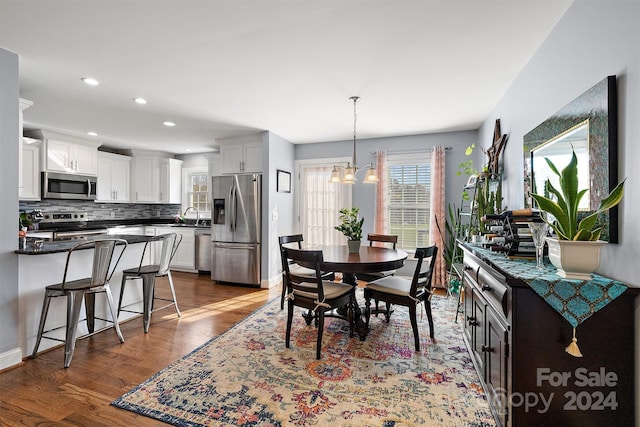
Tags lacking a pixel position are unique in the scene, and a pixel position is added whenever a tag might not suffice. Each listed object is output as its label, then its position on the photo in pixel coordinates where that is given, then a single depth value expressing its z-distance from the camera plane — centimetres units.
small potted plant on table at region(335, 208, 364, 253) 321
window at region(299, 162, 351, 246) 537
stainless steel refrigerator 480
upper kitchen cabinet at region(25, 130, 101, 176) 465
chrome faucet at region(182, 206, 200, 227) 652
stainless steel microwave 465
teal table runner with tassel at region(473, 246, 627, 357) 125
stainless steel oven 469
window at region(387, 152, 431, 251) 489
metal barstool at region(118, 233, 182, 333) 305
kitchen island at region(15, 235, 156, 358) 246
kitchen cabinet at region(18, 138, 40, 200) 439
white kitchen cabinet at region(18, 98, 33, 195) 247
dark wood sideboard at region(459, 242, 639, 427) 129
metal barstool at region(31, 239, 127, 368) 241
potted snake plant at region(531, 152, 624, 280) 131
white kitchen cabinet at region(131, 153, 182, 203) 613
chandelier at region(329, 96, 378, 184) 337
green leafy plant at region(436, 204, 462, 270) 451
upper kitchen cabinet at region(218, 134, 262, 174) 488
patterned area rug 179
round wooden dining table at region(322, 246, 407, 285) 258
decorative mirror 140
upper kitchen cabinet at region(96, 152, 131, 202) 557
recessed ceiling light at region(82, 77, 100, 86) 285
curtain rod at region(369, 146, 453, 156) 472
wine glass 160
